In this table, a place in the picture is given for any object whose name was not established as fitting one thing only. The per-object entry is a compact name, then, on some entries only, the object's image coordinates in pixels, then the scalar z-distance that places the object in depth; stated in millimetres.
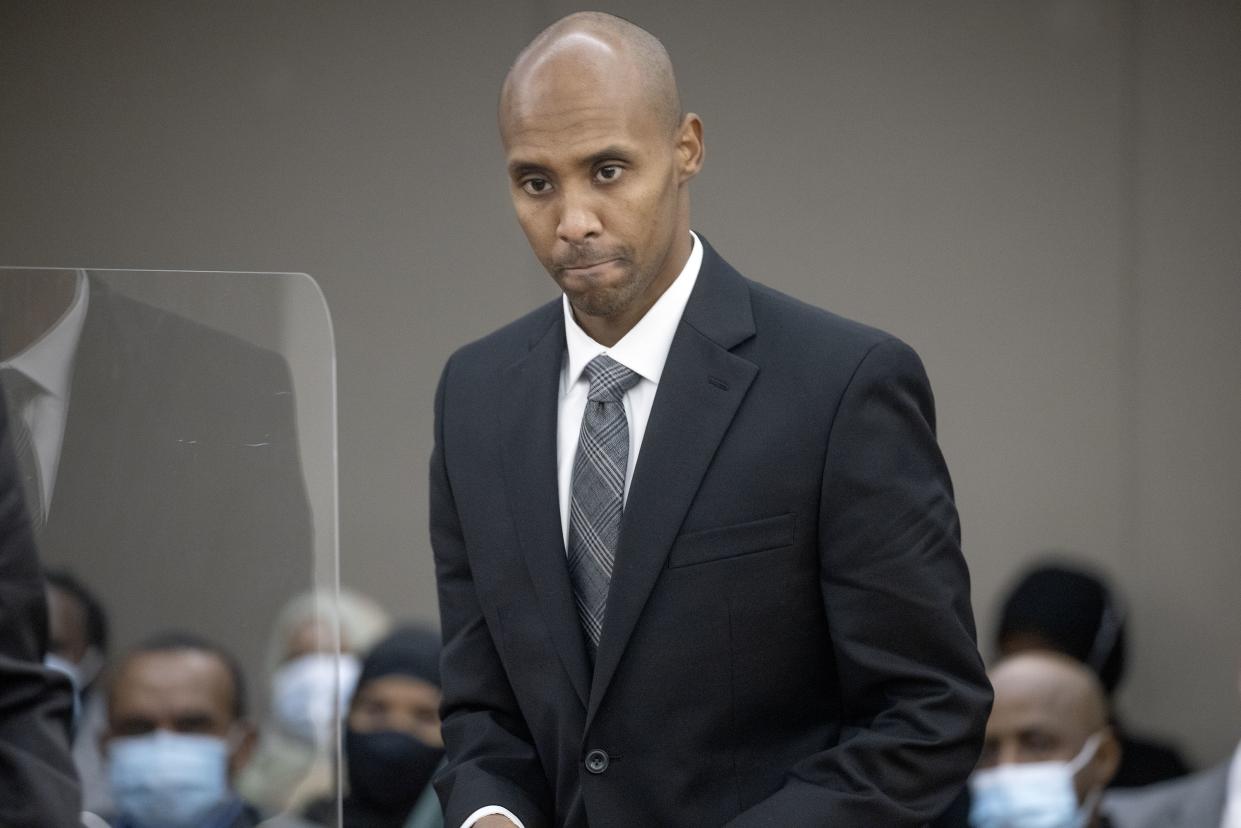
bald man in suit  7113
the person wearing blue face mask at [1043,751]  9309
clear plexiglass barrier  6985
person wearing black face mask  9628
